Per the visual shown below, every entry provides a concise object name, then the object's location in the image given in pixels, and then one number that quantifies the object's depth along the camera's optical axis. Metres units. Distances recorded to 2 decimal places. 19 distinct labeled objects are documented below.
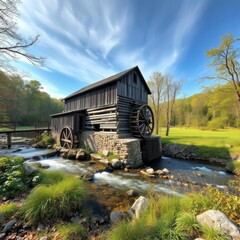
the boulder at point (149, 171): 7.32
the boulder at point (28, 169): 4.79
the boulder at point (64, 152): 10.26
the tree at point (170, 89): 19.09
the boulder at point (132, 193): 4.92
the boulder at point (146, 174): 6.97
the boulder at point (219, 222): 1.98
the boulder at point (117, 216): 3.25
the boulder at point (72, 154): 9.95
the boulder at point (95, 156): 9.53
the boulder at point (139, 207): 3.15
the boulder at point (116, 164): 8.15
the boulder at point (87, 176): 6.15
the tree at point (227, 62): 10.80
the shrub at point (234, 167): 7.86
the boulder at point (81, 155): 9.67
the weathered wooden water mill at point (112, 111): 10.62
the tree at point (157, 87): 19.28
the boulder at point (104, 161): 8.56
